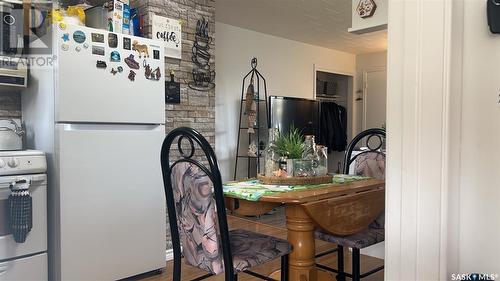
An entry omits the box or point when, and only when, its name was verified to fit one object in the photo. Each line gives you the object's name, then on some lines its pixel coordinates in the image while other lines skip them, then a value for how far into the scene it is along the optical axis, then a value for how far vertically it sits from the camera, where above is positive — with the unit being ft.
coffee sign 9.51 +2.35
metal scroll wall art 10.63 +1.89
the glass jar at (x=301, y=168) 6.47 -0.71
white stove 6.82 -1.73
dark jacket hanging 19.53 -0.02
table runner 5.28 -0.95
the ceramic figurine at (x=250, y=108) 15.25 +0.73
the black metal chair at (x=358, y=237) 6.28 -1.87
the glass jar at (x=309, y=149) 6.70 -0.40
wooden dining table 5.28 -1.26
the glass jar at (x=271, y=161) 6.63 -0.61
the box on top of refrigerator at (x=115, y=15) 8.54 +2.49
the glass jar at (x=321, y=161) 6.75 -0.63
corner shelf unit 15.94 +0.01
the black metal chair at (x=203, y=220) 4.94 -1.29
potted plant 6.48 -0.40
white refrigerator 7.44 -0.45
